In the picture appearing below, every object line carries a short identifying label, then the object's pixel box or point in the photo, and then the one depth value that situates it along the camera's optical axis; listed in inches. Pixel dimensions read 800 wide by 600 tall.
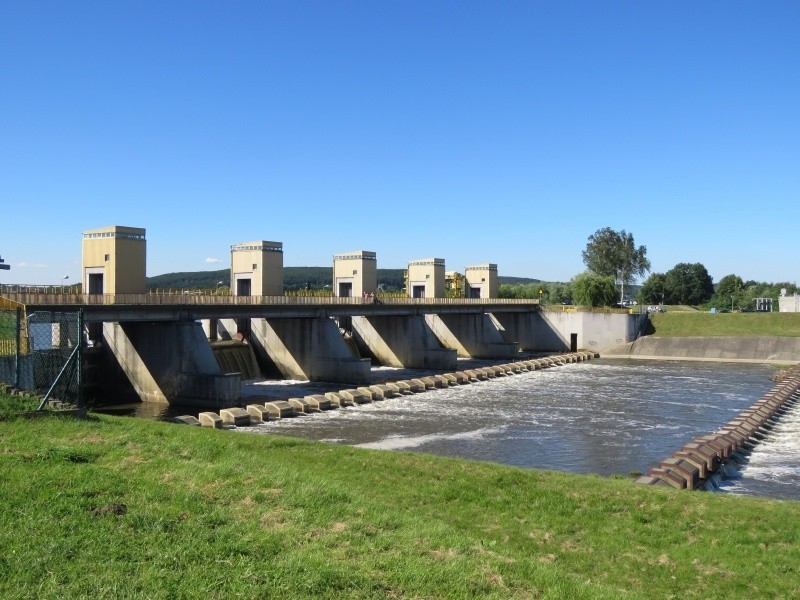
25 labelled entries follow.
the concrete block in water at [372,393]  1417.3
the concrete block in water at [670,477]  657.0
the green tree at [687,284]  5201.8
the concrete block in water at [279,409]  1193.4
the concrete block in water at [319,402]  1279.5
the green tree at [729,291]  4832.7
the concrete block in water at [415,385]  1559.1
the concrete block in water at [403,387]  1524.1
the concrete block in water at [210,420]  1071.6
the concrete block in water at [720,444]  840.9
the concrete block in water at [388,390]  1461.9
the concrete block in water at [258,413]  1154.7
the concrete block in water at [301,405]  1245.7
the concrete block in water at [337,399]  1325.2
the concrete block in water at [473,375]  1792.6
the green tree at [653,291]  5108.3
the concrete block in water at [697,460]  737.5
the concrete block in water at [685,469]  685.3
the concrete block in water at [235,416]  1099.3
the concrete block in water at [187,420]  1068.6
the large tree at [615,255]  4151.1
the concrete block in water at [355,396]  1360.7
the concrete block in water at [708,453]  776.5
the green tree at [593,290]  3321.9
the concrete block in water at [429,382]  1615.5
